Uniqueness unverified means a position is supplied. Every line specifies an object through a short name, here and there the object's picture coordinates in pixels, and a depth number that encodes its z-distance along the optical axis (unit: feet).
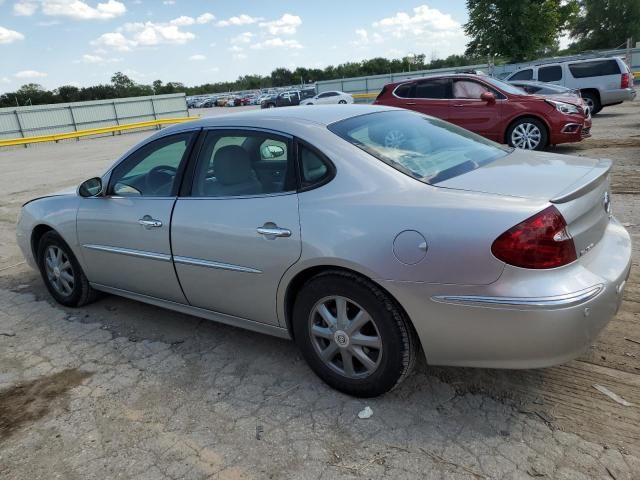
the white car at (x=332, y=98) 95.17
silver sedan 7.61
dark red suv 31.07
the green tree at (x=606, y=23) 184.87
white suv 51.57
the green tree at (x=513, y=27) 125.90
